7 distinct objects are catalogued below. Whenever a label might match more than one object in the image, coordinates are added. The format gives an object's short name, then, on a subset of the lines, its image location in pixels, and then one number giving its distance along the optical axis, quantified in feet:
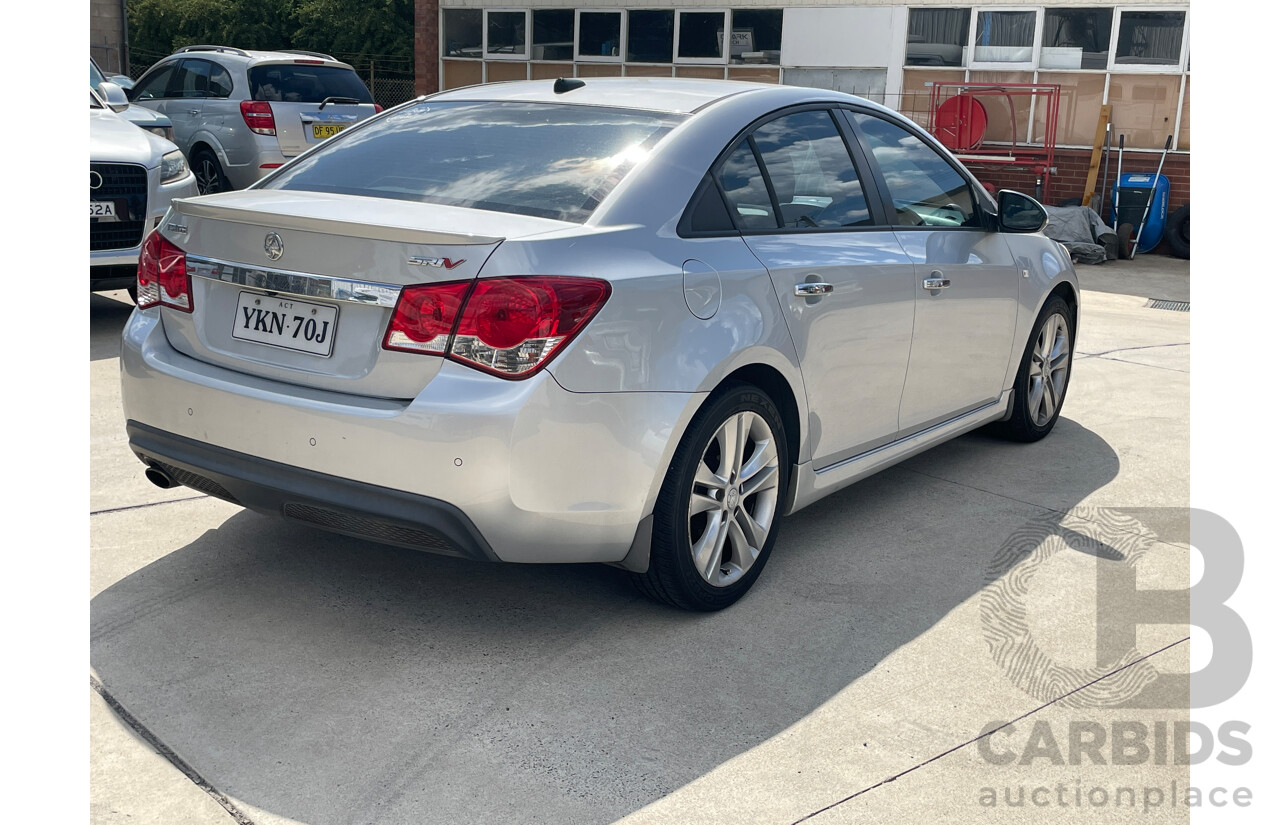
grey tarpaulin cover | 47.67
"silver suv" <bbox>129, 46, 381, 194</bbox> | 40.47
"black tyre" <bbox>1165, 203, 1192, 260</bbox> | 50.90
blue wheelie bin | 50.80
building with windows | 52.44
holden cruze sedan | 10.08
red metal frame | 53.88
